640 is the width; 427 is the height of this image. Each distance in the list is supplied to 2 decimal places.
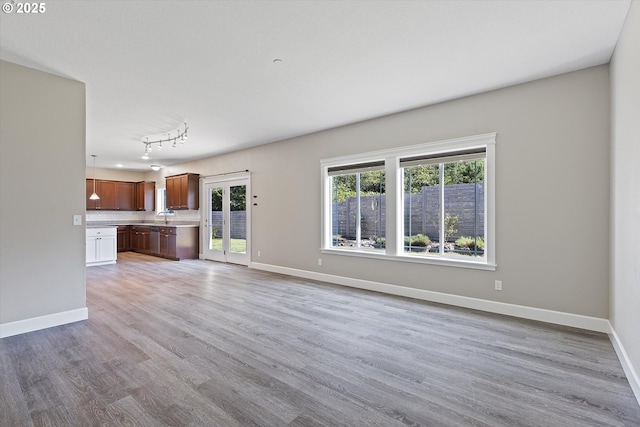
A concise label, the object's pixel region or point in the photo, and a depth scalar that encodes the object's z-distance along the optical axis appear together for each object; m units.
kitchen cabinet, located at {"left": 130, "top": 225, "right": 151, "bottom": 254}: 9.13
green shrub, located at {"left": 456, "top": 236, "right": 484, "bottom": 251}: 4.04
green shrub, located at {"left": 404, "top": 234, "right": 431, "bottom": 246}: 4.51
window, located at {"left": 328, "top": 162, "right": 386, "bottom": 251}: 5.02
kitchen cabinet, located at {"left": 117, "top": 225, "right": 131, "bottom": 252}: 9.84
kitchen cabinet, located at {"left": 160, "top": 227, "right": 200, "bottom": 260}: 8.08
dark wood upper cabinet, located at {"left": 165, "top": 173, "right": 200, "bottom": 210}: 8.32
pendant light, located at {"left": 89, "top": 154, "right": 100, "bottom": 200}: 8.45
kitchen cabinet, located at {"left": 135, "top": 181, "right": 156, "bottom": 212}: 10.08
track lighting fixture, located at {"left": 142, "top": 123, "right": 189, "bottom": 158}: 5.71
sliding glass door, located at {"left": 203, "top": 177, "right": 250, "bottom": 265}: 7.29
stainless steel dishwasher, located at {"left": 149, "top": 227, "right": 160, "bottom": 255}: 8.71
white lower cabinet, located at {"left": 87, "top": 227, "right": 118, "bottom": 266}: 7.20
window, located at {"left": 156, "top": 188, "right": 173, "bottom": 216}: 9.98
